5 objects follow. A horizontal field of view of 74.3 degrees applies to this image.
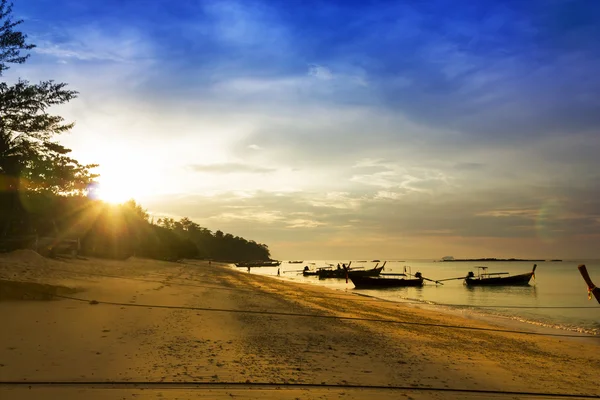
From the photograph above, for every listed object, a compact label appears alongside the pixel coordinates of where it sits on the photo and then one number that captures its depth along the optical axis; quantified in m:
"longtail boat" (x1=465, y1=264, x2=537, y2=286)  67.12
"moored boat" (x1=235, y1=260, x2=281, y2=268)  132.40
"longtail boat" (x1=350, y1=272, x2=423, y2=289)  56.47
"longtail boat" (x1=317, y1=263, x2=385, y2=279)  78.89
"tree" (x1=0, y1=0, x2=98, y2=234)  21.09
